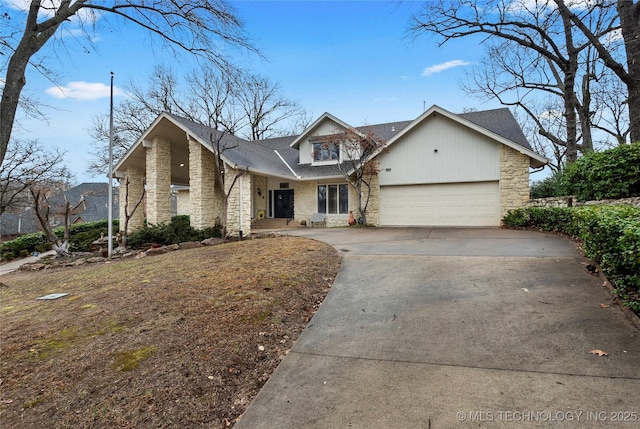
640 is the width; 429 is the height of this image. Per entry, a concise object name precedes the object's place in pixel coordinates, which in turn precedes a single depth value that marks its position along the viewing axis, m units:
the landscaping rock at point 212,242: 12.21
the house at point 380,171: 13.98
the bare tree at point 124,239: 13.95
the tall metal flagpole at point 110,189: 11.74
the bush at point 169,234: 14.52
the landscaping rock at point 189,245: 11.99
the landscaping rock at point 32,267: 11.59
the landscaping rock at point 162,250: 11.52
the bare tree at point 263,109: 30.39
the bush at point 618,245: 3.51
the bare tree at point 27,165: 19.88
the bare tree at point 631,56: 10.15
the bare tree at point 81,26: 8.00
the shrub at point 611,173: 8.15
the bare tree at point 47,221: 12.91
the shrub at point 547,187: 14.41
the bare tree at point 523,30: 12.59
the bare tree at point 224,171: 12.41
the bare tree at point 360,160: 15.53
